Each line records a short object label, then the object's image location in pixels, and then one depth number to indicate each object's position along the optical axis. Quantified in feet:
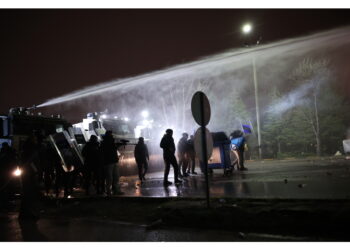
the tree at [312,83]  83.97
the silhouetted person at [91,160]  30.35
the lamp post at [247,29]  58.09
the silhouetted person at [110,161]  28.30
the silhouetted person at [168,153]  32.47
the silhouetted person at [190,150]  40.78
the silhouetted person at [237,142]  38.83
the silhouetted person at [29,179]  22.20
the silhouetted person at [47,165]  31.76
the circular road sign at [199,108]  19.26
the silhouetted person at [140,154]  39.40
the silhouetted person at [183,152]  39.93
